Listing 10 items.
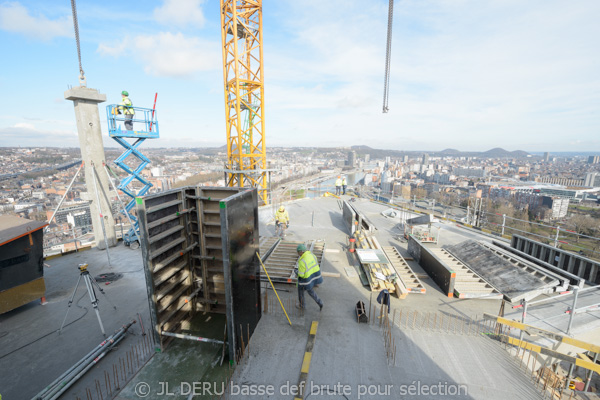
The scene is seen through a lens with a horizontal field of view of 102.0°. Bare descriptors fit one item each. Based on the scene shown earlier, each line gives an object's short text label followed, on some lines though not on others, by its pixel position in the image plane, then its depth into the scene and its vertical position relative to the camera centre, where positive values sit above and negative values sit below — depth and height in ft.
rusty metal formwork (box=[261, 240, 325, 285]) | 25.22 -12.31
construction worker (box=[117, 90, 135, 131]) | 33.51 +6.04
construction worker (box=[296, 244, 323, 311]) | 19.24 -9.32
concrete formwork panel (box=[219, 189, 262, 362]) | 14.06 -7.15
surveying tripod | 16.33 -8.64
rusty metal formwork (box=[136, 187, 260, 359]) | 14.70 -6.83
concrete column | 31.68 +0.91
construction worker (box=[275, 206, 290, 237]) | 38.50 -9.97
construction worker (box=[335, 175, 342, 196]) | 78.38 -8.99
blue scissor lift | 32.94 +1.16
